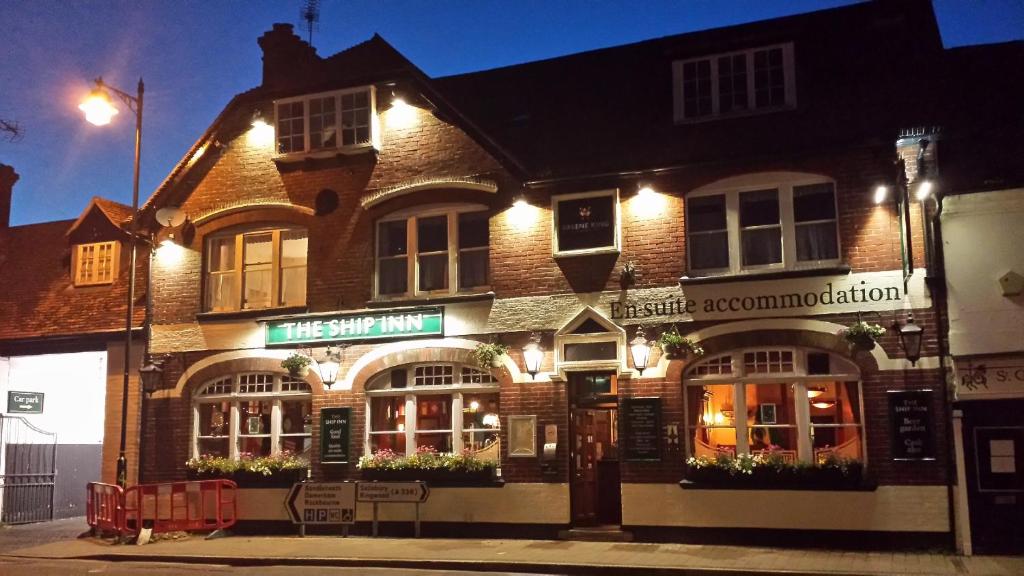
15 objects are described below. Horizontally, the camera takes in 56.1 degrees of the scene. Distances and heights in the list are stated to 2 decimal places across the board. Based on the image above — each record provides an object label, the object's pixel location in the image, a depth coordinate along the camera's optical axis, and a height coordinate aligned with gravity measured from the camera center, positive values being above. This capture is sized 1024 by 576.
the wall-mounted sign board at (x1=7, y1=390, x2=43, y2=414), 22.34 +0.81
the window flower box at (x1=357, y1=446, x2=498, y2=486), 17.22 -0.65
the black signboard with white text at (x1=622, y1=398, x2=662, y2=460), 16.14 -0.01
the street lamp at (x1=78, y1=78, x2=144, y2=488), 17.62 +5.74
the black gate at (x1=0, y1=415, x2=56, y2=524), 21.94 -0.79
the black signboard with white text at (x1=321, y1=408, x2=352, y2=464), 18.16 -0.04
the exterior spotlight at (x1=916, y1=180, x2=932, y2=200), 14.67 +3.56
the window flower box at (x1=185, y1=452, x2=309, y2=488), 18.45 -0.69
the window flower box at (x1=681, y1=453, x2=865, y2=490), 14.95 -0.75
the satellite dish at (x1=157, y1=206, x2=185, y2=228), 19.77 +4.46
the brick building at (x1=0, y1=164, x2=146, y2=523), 20.67 +1.93
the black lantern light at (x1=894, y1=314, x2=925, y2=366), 14.54 +1.30
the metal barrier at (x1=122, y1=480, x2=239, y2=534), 17.44 -1.32
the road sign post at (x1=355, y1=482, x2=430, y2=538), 16.98 -1.07
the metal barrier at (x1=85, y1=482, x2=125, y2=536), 17.31 -1.29
